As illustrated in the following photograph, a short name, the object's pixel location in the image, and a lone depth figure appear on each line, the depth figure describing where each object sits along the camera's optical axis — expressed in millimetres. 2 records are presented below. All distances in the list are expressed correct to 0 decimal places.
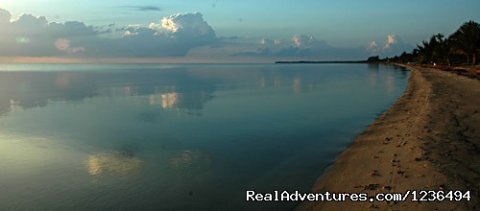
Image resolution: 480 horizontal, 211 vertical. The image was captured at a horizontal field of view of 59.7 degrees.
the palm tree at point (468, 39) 96688
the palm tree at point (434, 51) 131425
